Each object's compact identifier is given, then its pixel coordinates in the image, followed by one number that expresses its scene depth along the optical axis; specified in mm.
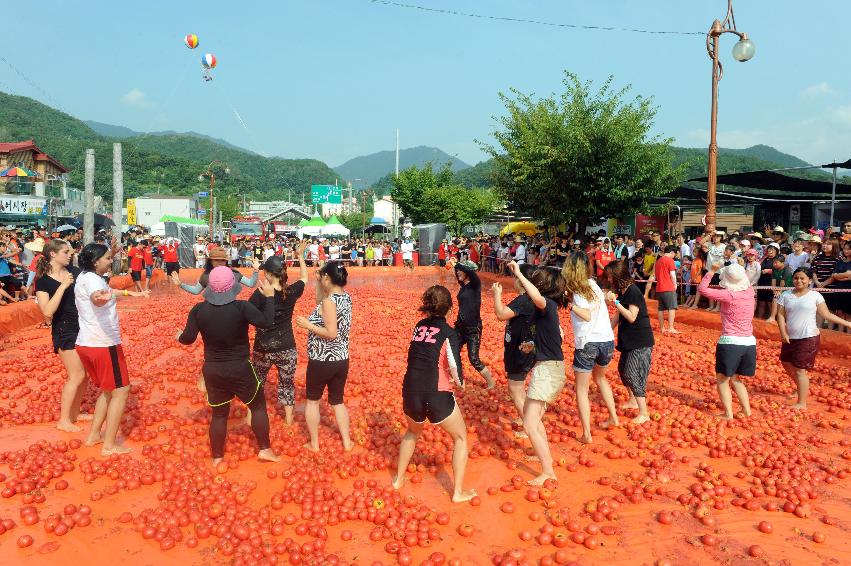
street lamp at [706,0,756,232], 13461
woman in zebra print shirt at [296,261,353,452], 5336
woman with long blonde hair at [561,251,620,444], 5867
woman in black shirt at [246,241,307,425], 5973
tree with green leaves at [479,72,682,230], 18859
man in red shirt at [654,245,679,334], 11781
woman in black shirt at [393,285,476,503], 4770
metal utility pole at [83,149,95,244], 19094
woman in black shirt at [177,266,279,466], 5035
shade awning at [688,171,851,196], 20281
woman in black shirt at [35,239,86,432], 6305
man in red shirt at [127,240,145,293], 19781
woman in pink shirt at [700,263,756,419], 6574
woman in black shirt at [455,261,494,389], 7477
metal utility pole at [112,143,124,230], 19859
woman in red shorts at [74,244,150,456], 5641
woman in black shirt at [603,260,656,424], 6668
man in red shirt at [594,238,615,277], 15038
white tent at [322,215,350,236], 43750
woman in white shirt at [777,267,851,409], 7082
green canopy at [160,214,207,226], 39325
